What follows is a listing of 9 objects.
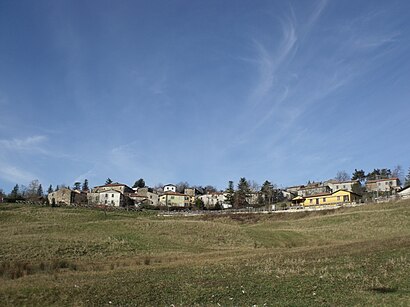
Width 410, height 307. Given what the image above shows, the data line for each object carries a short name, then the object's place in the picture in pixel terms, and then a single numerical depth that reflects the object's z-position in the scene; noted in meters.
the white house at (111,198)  161.06
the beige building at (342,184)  162.86
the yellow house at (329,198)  108.44
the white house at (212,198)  183.21
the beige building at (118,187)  187.62
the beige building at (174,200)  170.11
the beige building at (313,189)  175.88
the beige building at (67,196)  155.65
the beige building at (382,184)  164.27
